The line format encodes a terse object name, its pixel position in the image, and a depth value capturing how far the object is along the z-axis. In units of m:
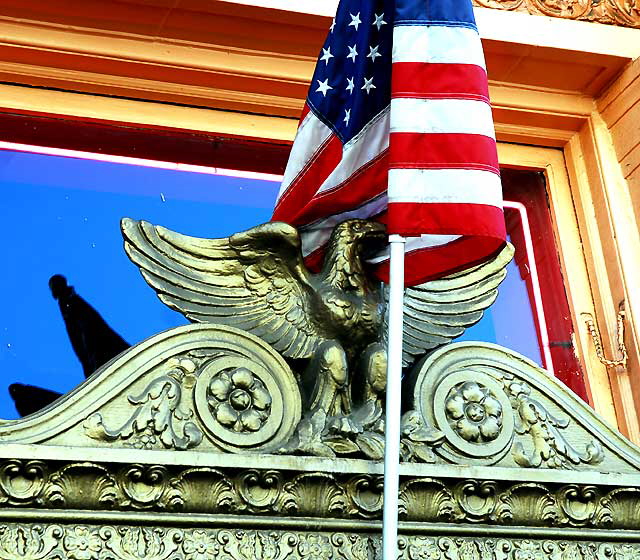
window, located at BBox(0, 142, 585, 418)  5.20
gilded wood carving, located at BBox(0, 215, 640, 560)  3.75
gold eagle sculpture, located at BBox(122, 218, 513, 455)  4.13
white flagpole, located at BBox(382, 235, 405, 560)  3.77
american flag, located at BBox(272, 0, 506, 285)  4.14
